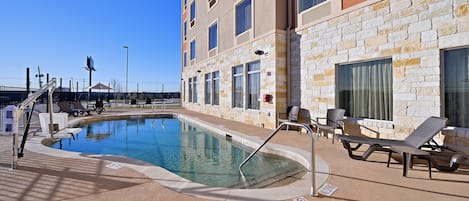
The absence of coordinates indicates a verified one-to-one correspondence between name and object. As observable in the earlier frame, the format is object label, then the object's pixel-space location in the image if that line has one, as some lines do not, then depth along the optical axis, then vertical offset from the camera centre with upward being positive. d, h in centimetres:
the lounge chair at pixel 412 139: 462 -76
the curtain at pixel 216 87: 1518 +82
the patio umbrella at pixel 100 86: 2006 +116
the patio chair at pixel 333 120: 723 -57
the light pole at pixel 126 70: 2820 +336
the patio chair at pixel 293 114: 889 -46
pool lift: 448 -37
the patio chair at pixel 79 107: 1541 -35
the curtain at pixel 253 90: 1104 +45
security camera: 1024 +190
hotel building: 541 +111
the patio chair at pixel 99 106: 1743 -33
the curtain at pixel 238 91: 1240 +46
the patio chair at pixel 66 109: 1472 -45
